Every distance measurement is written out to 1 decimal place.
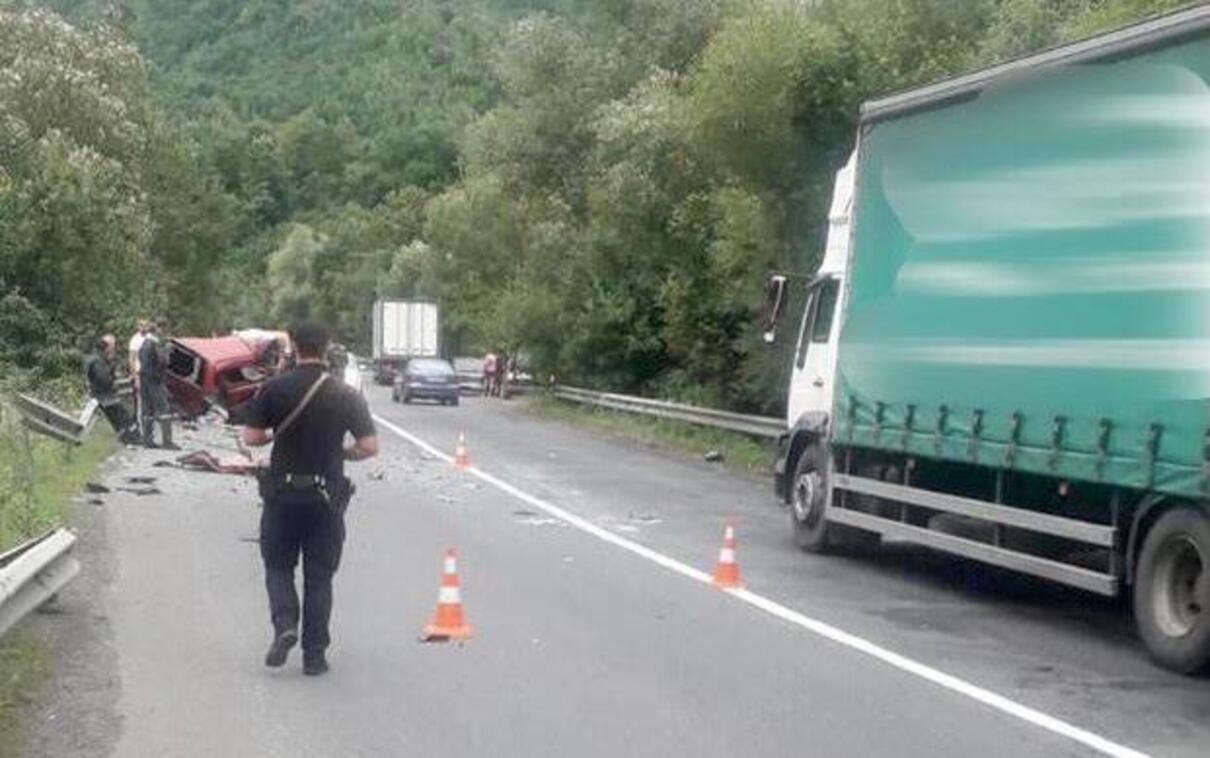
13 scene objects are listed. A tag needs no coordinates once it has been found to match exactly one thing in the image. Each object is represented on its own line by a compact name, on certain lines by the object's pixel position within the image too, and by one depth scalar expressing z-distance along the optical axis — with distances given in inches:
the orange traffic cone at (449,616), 456.1
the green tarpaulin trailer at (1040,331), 445.7
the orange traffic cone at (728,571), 567.2
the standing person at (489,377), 2541.8
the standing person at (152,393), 1053.8
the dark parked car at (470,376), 2642.7
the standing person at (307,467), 392.5
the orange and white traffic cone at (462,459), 1063.2
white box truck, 2704.2
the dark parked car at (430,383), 2098.9
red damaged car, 1279.5
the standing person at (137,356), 1060.5
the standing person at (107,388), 1064.8
